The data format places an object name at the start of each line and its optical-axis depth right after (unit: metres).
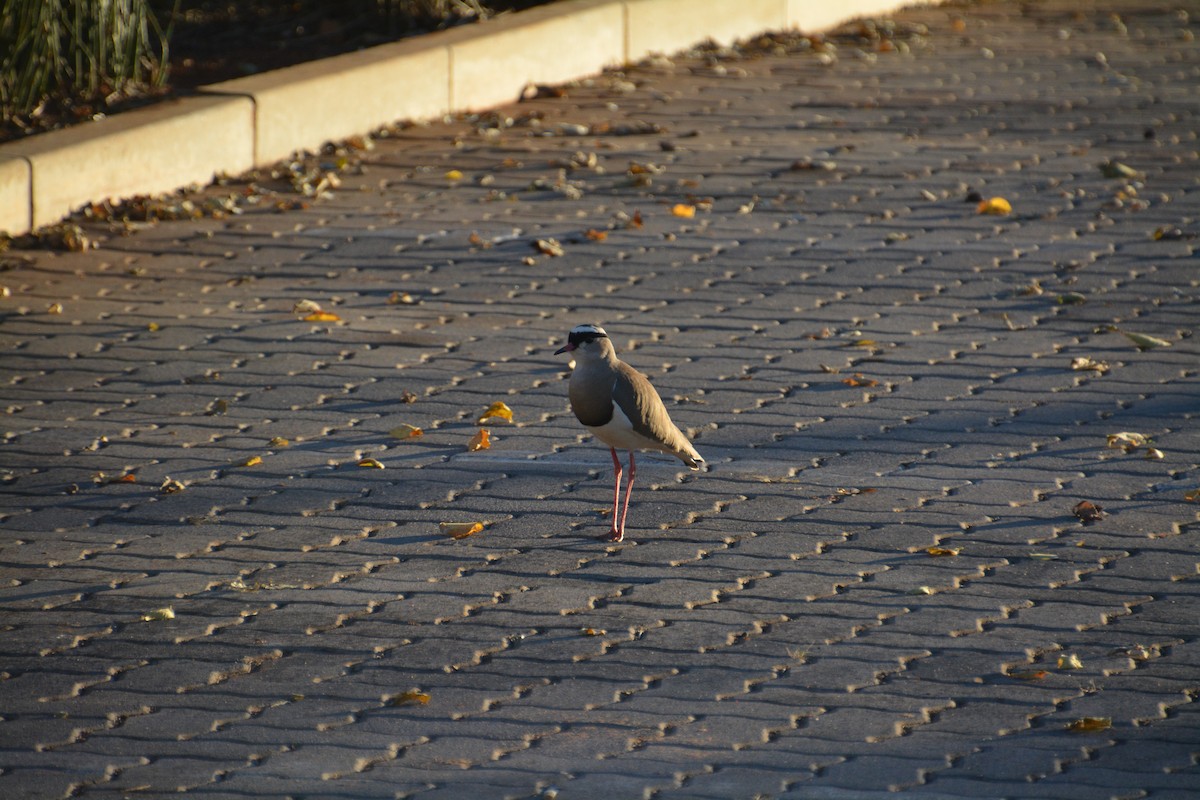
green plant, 26.03
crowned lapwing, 13.76
